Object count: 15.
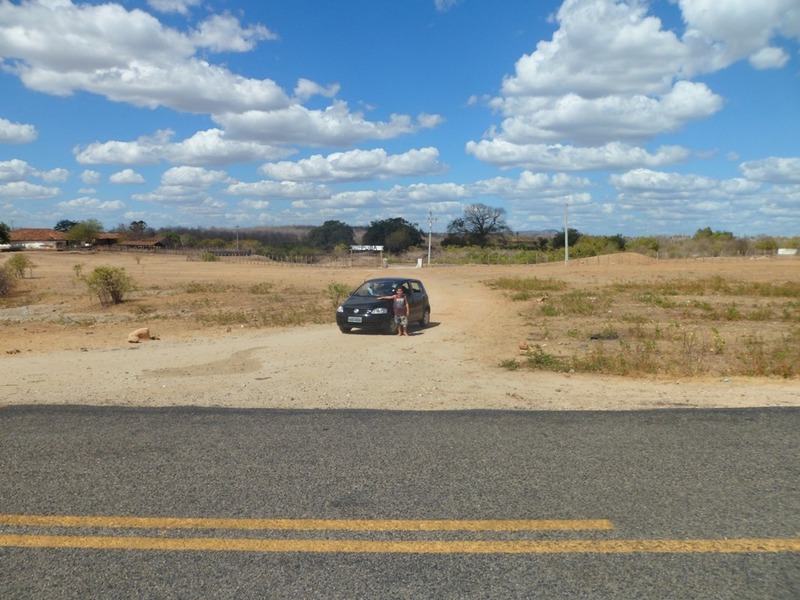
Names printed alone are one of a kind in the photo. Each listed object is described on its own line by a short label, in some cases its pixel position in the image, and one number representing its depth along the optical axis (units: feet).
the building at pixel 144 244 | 369.09
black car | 57.11
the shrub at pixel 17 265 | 134.82
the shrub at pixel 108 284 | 90.58
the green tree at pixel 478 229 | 457.27
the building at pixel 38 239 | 370.24
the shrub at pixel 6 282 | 110.01
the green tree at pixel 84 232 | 395.55
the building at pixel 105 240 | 408.05
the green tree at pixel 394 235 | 407.23
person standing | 56.75
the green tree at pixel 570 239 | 415.23
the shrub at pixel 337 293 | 87.81
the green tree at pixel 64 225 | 492.82
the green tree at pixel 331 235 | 492.13
